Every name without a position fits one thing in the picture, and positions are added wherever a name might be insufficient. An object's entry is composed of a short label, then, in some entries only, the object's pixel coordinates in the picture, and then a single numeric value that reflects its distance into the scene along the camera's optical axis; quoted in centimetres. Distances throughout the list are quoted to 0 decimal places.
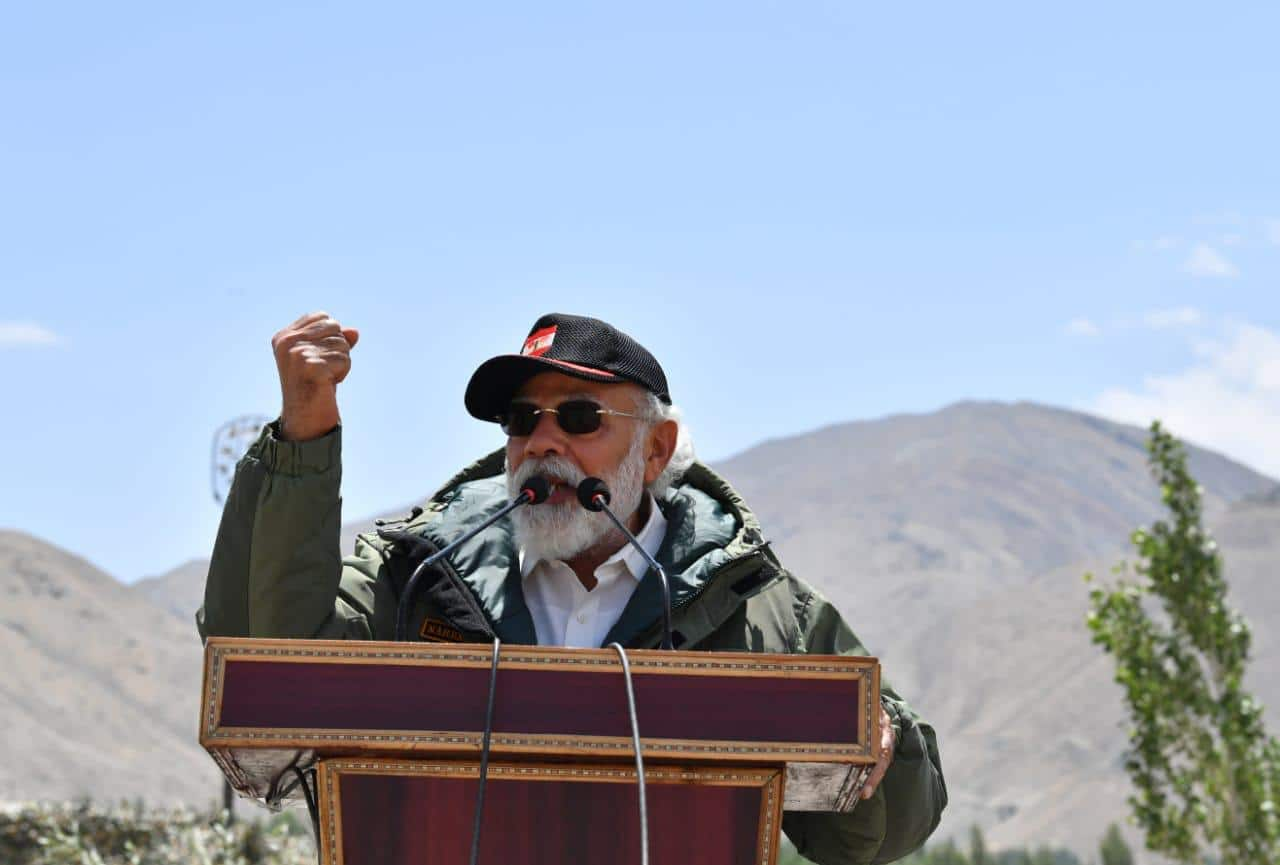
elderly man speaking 570
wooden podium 460
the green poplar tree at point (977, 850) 5345
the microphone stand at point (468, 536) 560
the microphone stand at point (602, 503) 578
